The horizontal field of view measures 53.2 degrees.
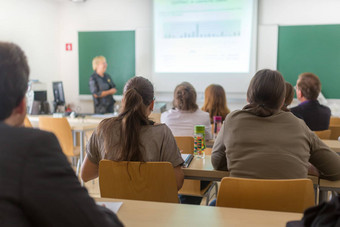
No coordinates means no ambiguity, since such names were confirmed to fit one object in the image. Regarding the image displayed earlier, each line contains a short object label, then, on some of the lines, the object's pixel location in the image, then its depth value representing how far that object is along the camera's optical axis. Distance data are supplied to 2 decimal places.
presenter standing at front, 5.83
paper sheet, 1.29
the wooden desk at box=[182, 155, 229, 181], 1.96
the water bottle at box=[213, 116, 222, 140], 3.16
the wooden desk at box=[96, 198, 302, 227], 1.17
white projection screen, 6.00
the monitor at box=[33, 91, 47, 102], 5.05
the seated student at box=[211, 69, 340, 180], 1.68
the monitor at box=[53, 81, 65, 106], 5.05
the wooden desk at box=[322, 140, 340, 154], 2.55
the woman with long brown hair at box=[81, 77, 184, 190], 1.75
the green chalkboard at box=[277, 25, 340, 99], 5.65
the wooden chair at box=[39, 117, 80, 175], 4.00
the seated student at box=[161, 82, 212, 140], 3.03
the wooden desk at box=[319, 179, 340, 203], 1.81
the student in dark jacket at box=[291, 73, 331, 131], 3.29
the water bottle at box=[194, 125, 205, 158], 2.39
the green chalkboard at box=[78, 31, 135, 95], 6.65
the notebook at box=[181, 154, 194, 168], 2.09
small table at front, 4.08
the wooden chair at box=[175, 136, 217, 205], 2.59
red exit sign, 7.03
